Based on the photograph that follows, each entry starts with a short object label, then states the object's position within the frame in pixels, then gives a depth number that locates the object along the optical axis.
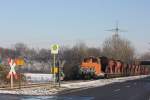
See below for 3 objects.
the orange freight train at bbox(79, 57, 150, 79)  58.63
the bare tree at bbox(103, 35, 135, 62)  141.25
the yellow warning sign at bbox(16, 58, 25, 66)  31.63
